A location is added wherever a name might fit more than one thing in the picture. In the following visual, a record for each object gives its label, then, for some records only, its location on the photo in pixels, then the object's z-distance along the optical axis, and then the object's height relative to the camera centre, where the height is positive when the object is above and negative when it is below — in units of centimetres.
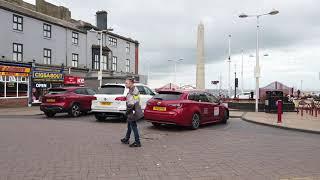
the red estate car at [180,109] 1289 -68
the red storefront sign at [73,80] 3478 +101
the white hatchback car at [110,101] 1545 -49
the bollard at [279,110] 1545 -83
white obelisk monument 2939 +275
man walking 934 -49
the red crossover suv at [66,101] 1820 -58
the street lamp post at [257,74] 2256 +110
